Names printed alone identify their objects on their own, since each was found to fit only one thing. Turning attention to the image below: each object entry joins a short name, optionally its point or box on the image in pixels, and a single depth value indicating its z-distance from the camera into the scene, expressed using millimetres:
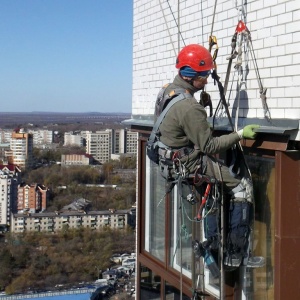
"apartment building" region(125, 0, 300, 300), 4148
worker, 4016
